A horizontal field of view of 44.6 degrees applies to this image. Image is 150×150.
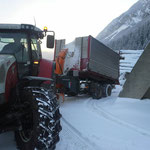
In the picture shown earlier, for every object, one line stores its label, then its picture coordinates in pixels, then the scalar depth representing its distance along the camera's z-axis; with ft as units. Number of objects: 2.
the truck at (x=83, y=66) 28.19
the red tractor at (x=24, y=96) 8.83
